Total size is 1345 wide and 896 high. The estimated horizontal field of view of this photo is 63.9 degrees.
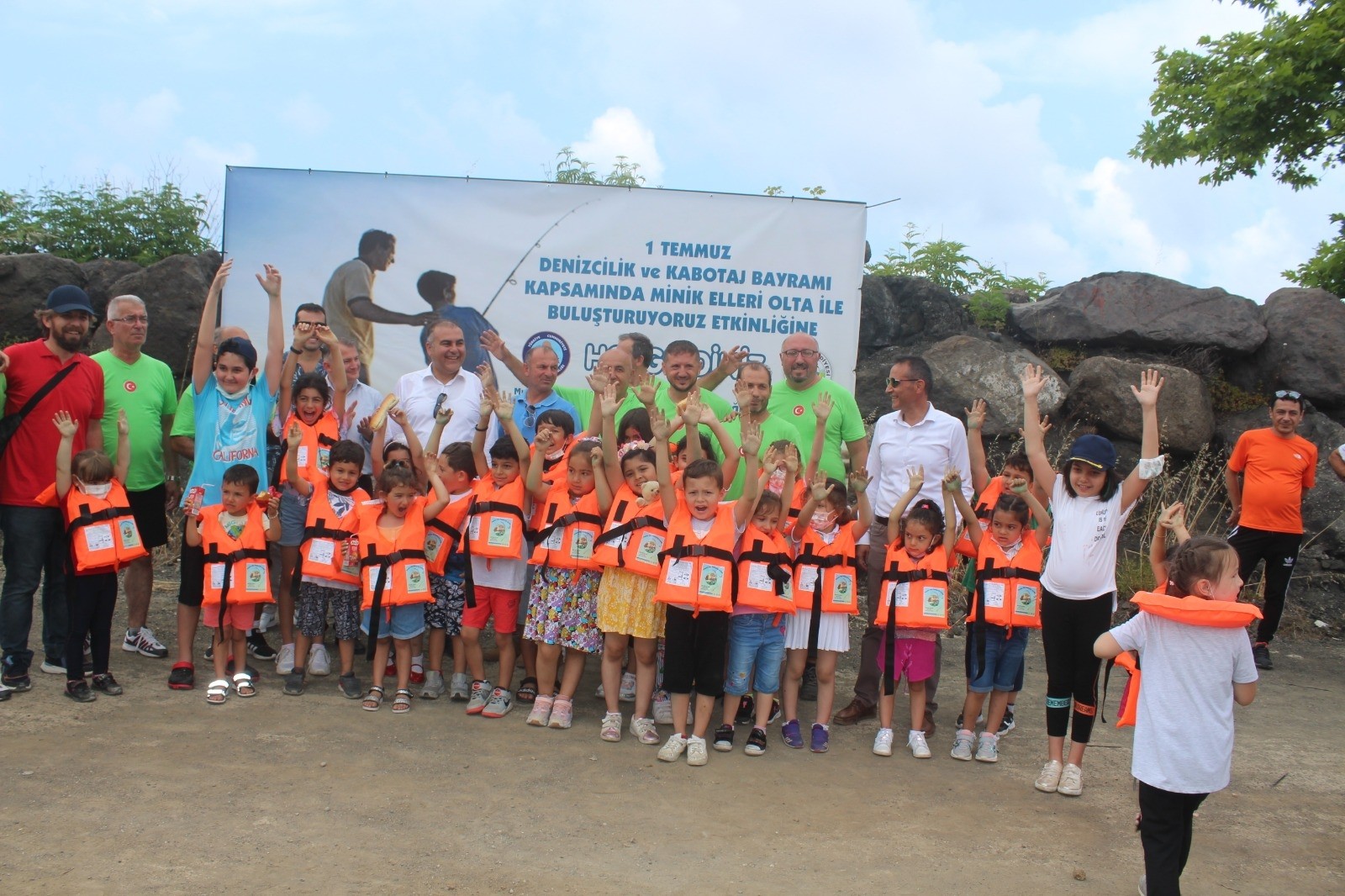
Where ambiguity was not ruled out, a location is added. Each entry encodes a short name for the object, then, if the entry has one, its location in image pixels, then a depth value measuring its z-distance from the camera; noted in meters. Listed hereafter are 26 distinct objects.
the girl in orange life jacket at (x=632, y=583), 5.19
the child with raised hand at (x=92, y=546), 5.34
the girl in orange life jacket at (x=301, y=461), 5.88
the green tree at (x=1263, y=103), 9.63
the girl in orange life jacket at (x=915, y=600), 5.25
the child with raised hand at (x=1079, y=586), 4.75
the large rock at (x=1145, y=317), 9.38
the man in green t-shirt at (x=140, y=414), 5.85
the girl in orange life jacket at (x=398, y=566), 5.43
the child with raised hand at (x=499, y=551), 5.52
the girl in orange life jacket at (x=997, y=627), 5.22
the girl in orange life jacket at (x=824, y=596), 5.39
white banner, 7.78
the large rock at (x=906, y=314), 9.58
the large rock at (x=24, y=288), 9.52
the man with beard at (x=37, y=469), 5.37
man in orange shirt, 7.26
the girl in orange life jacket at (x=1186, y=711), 3.49
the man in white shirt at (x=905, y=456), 5.75
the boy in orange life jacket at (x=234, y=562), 5.45
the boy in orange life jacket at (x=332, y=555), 5.57
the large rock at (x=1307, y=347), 9.25
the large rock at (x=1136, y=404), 8.97
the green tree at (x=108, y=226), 11.39
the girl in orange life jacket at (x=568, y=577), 5.40
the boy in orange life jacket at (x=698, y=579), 4.95
